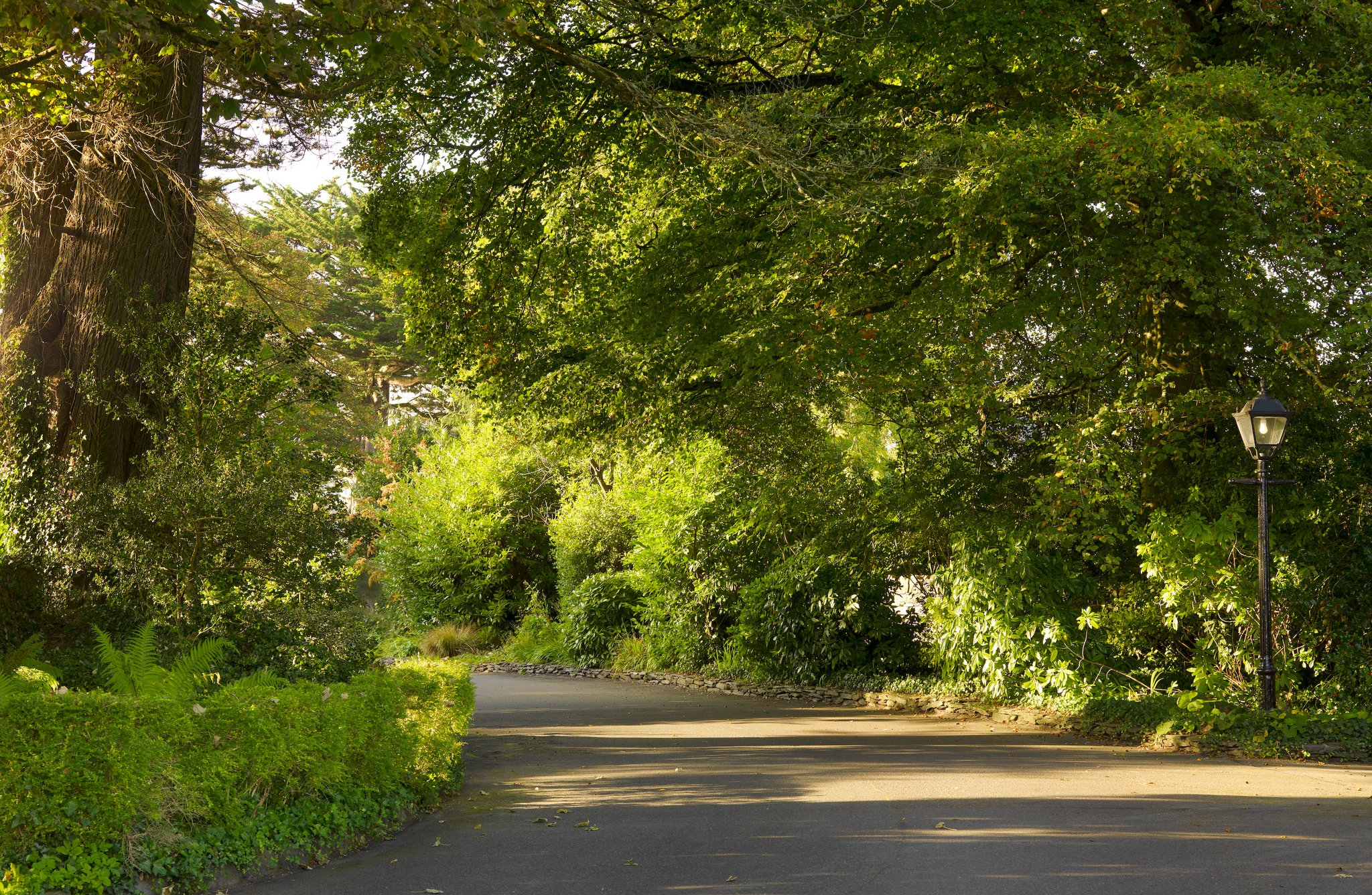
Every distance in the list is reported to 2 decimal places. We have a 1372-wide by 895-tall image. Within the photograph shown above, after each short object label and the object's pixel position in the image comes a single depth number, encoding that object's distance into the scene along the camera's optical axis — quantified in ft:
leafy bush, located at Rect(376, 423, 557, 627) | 93.81
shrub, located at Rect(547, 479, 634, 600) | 81.66
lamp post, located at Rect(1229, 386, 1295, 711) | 37.09
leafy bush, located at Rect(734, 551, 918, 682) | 56.59
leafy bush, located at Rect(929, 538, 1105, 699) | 45.34
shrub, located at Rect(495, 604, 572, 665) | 83.61
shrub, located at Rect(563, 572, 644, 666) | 77.87
